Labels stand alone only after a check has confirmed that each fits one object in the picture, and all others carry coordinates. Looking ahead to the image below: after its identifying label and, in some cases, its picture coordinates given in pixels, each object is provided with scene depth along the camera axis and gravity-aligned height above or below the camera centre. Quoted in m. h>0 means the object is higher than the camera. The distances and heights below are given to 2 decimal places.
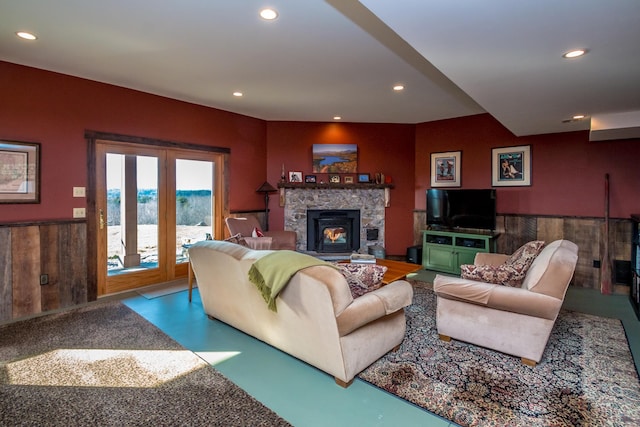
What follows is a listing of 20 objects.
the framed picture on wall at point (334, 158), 6.60 +0.99
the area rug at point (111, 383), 2.07 -1.24
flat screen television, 5.42 +0.00
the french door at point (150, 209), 4.52 +0.00
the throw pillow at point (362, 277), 2.54 -0.53
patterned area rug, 2.09 -1.25
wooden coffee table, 3.58 -0.72
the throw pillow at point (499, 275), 2.95 -0.59
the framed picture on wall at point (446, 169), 6.14 +0.73
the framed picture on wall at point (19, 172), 3.64 +0.41
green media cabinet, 5.36 -0.64
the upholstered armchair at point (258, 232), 5.32 -0.39
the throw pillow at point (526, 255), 3.02 -0.44
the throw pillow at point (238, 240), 4.08 -0.38
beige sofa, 2.26 -0.78
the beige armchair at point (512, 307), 2.59 -0.81
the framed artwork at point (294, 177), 6.59 +0.61
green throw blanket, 2.37 -0.44
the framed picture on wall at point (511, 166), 5.48 +0.69
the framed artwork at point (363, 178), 6.66 +0.60
